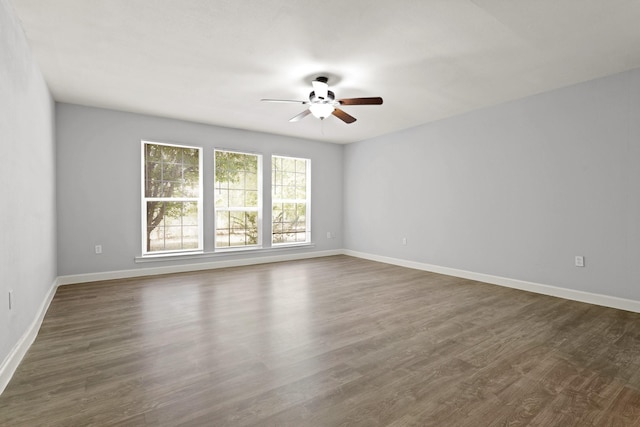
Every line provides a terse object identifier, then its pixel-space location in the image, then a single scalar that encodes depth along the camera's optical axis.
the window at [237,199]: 5.58
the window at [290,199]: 6.28
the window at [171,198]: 4.96
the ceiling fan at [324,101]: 3.33
